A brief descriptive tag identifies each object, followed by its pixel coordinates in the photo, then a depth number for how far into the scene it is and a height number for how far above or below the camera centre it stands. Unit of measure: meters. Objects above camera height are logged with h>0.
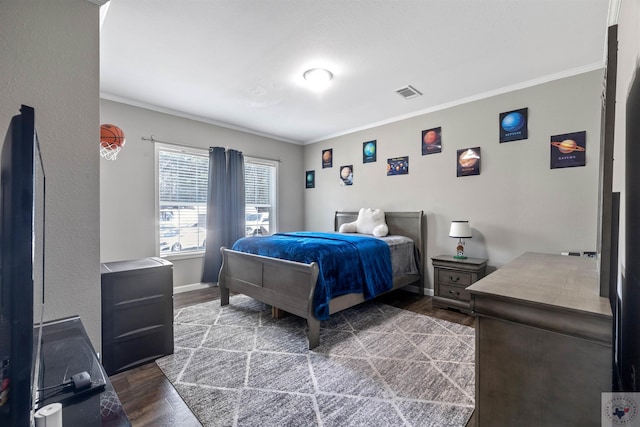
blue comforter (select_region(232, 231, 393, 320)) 2.56 -0.49
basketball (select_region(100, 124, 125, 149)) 2.58 +0.66
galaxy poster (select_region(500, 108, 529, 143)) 3.10 +0.95
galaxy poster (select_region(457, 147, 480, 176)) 3.43 +0.60
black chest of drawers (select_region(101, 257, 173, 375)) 1.97 -0.78
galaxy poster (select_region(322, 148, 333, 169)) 5.16 +0.94
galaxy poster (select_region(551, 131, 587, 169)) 2.78 +0.61
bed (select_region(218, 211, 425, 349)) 2.48 -0.75
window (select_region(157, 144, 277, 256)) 3.92 +0.14
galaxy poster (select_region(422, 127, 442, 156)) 3.75 +0.93
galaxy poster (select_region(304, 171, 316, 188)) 5.51 +0.59
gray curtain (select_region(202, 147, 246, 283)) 4.26 +0.05
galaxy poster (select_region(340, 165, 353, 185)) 4.84 +0.60
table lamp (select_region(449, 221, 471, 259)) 3.22 -0.25
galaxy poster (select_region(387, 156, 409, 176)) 4.09 +0.65
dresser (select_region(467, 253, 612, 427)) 0.98 -0.54
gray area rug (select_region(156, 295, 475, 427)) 1.63 -1.18
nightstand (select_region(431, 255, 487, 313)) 3.10 -0.78
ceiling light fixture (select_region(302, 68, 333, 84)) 2.78 +1.35
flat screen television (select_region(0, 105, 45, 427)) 0.52 -0.11
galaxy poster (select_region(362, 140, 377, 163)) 4.50 +0.93
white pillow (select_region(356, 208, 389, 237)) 4.03 -0.20
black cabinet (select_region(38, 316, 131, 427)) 0.76 -0.55
